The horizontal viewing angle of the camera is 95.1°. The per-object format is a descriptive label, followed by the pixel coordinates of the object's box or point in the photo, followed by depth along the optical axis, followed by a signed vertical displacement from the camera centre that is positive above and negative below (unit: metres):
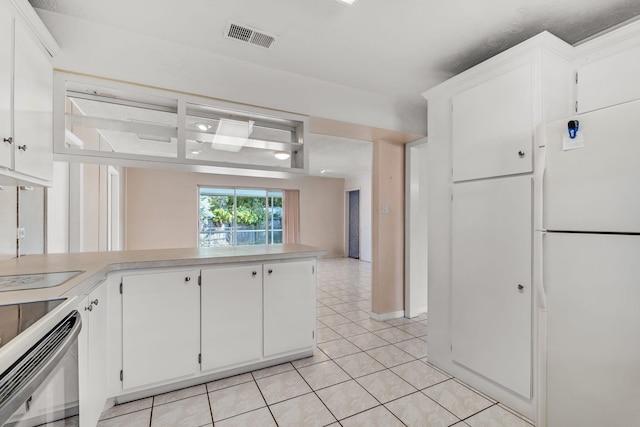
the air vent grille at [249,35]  2.02 +1.29
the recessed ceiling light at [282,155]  2.84 +0.59
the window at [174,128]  2.11 +0.72
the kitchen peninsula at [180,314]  1.68 -0.69
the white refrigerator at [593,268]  1.28 -0.25
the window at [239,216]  7.39 -0.04
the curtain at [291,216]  8.37 -0.03
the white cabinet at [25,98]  1.40 +0.64
